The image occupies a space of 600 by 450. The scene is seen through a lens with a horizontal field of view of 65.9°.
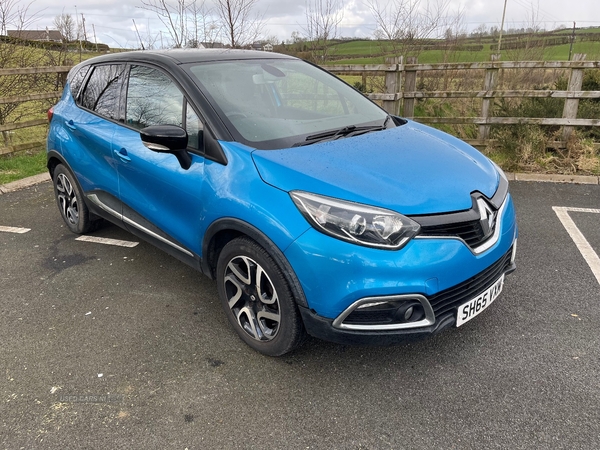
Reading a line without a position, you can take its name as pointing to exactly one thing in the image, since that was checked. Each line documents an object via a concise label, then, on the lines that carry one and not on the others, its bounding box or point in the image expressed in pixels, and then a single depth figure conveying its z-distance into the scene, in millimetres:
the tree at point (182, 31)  9020
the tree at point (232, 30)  8903
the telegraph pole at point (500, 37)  11984
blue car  2166
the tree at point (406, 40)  9969
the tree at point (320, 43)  9758
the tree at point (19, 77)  7945
